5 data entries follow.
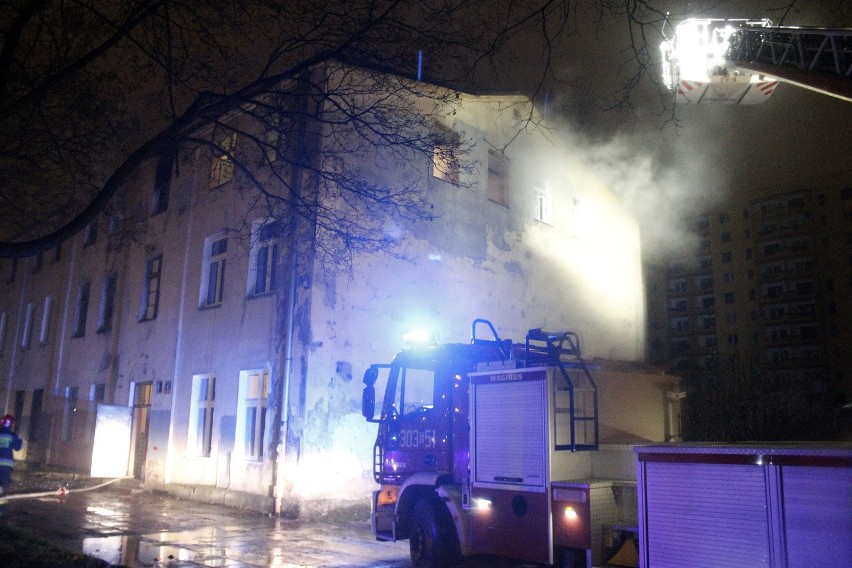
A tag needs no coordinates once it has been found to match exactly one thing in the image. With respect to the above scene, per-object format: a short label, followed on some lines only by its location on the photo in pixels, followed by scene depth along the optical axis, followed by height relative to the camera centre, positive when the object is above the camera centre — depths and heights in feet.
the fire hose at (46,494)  49.00 -6.62
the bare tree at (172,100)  25.00 +12.48
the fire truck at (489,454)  22.41 -1.43
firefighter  39.99 -2.73
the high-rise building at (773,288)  230.07 +50.01
